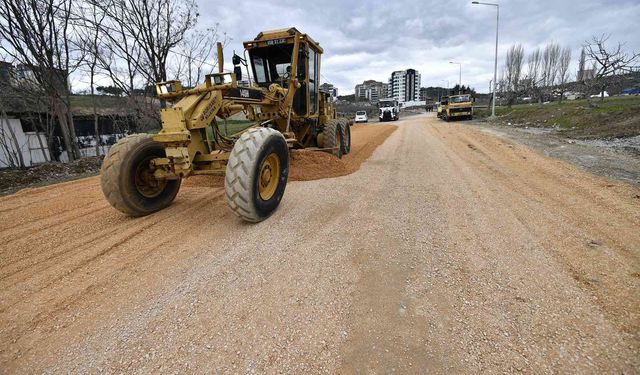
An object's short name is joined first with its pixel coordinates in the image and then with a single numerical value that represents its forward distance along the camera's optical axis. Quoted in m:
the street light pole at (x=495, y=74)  27.08
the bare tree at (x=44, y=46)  8.98
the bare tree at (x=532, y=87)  38.48
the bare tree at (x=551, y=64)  52.24
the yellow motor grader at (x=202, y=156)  3.98
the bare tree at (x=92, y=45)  10.68
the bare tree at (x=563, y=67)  51.53
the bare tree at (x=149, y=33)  11.22
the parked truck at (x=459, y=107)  28.45
